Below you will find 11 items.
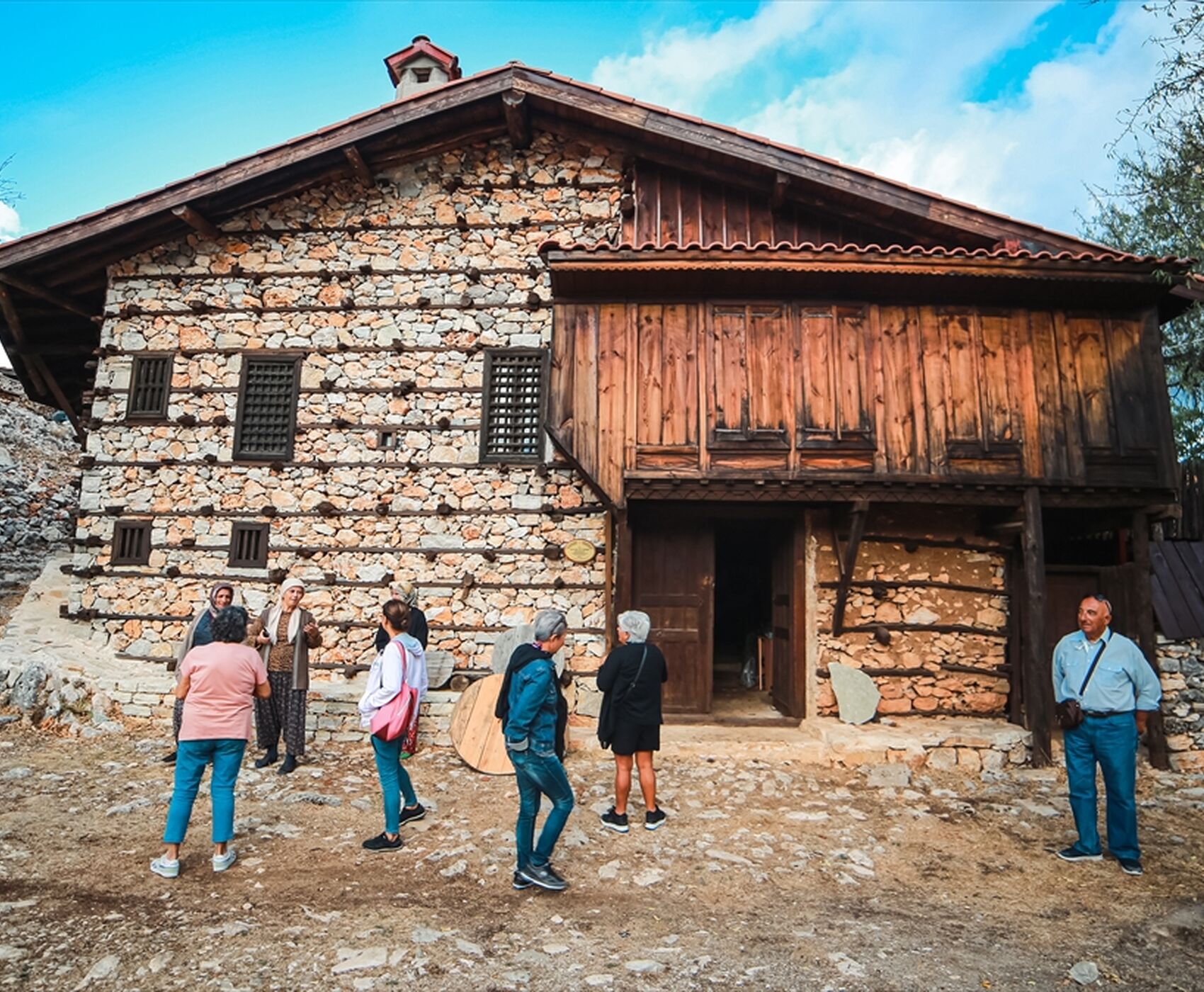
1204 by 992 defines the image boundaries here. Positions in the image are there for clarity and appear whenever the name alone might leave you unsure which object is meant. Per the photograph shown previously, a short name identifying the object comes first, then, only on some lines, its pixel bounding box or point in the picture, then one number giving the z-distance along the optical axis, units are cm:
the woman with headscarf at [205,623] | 648
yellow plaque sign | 908
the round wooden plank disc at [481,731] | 758
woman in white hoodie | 517
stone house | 788
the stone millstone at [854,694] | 824
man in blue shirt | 525
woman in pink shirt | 478
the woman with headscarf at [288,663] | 728
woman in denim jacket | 455
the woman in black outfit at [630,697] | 571
